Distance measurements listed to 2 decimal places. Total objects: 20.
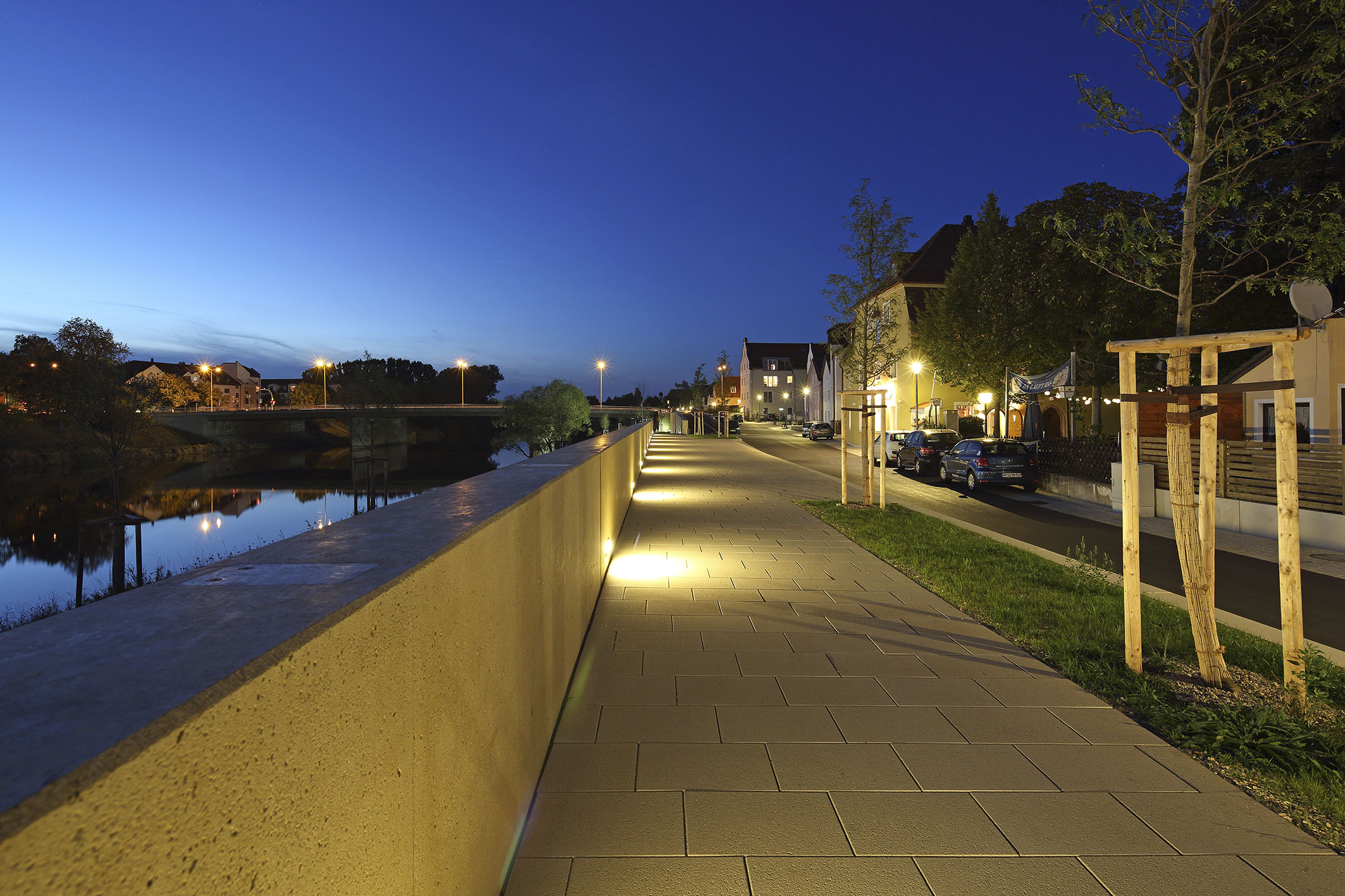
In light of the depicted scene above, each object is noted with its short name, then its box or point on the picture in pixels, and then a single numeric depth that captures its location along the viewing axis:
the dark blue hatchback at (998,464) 19.50
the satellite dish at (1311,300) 11.23
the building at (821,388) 59.62
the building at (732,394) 122.82
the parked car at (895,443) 28.65
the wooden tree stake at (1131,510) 5.12
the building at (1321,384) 15.02
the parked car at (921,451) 24.52
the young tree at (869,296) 15.93
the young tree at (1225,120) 6.86
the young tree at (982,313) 27.86
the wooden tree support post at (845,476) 14.27
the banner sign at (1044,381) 22.67
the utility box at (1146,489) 14.12
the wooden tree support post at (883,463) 12.09
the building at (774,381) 109.00
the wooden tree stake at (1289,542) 4.45
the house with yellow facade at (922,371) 42.69
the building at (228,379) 113.75
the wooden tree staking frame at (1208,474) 4.52
